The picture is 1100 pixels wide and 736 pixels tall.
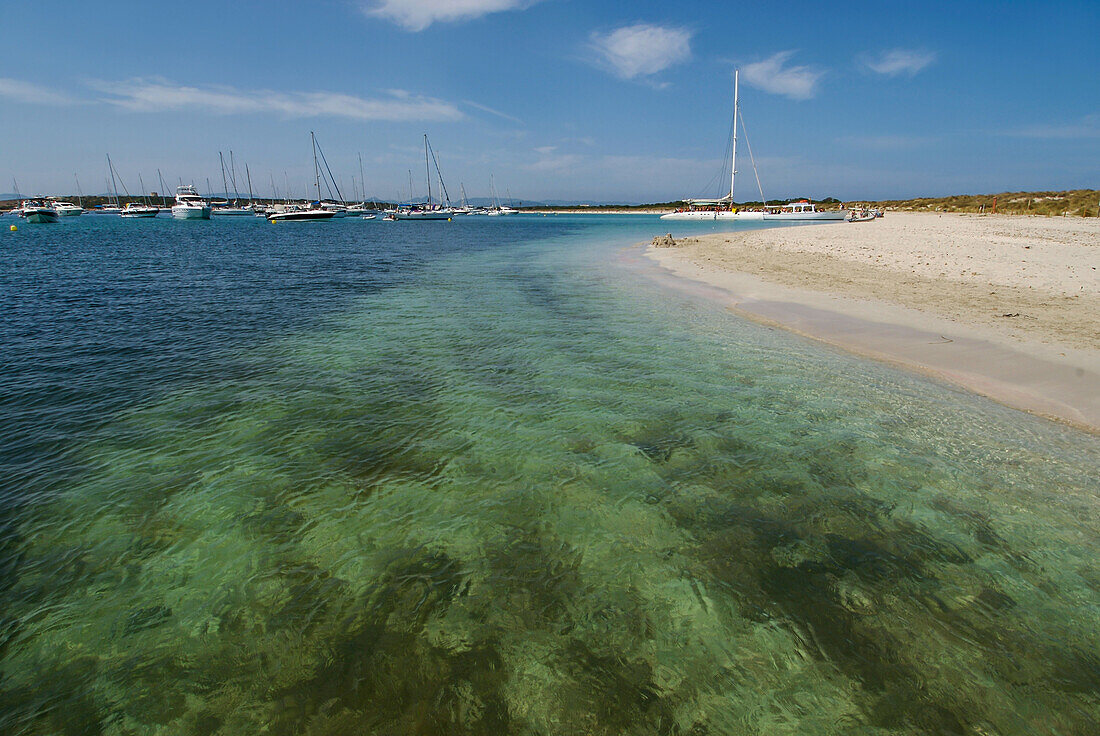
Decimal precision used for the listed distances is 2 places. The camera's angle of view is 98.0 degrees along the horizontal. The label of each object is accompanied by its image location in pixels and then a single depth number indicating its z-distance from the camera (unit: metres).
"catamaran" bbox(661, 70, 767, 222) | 103.03
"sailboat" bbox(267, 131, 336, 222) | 115.00
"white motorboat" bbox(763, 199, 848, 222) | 87.38
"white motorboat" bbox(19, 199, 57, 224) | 94.88
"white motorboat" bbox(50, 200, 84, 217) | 132.12
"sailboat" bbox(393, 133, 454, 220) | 144.62
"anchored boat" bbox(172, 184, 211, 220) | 115.57
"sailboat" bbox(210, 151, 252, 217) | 165.38
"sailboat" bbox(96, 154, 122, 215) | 161.50
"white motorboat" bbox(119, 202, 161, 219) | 132.12
